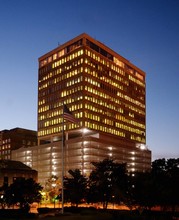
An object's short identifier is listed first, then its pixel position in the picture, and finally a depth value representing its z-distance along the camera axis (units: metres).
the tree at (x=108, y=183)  93.16
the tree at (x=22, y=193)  86.56
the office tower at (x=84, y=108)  179.38
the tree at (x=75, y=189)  94.42
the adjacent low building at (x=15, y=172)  161.62
